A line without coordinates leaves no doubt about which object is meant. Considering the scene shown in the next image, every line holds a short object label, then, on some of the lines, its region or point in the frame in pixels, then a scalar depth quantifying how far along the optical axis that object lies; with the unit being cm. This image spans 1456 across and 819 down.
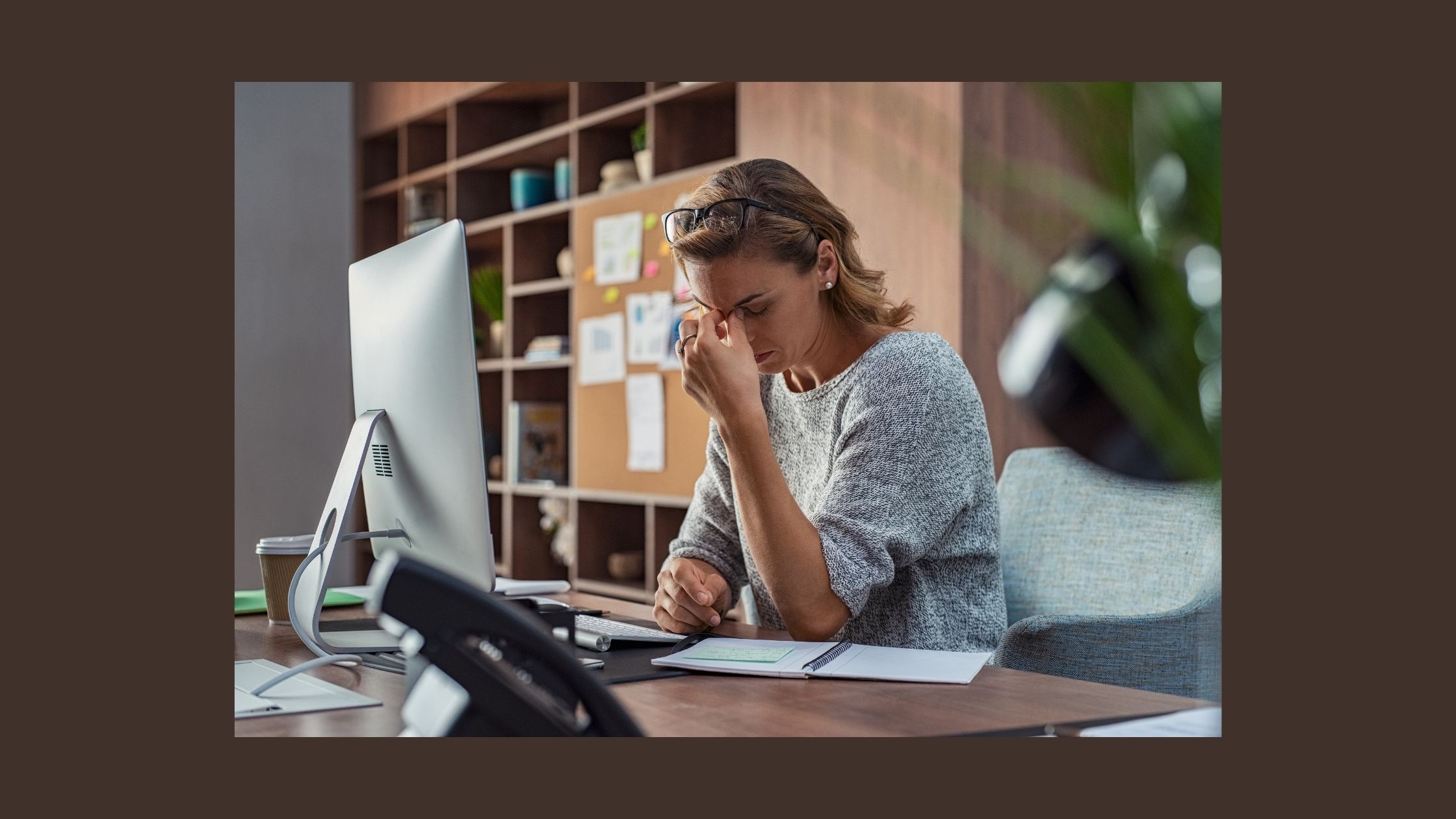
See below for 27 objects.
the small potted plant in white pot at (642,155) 352
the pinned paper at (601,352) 362
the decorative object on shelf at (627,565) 375
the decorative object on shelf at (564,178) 396
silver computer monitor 111
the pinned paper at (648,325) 337
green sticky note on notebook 115
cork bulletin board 328
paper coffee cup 141
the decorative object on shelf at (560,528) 390
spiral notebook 108
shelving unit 352
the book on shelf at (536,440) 416
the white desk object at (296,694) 99
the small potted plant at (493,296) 441
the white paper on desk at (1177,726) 92
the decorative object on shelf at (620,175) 366
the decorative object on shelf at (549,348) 397
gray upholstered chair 143
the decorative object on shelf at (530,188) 418
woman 130
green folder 159
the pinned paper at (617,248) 352
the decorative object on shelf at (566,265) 392
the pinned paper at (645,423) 340
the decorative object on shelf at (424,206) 461
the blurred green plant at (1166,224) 76
